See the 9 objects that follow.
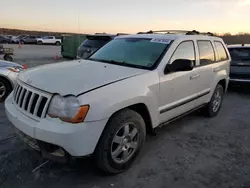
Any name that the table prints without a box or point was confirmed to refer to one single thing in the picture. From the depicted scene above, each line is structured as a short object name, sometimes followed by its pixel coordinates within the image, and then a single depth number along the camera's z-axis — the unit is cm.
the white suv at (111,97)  194
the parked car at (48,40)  3201
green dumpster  1284
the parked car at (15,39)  3147
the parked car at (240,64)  556
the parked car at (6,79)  429
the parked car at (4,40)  3095
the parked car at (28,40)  3170
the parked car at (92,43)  729
